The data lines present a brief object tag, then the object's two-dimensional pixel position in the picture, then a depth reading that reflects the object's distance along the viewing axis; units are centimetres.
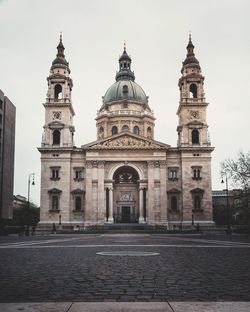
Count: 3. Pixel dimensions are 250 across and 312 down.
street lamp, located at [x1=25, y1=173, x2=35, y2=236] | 4398
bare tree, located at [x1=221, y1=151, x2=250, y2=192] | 4694
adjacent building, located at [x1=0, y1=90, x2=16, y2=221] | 6846
